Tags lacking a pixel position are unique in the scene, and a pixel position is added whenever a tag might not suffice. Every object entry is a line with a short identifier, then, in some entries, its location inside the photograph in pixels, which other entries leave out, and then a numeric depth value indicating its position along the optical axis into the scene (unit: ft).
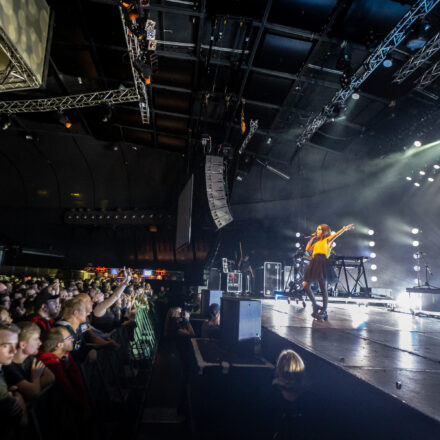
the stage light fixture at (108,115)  33.99
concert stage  4.38
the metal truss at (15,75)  17.03
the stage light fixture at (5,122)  35.50
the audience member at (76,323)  10.34
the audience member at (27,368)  6.96
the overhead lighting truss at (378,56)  17.08
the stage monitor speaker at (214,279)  37.99
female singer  16.08
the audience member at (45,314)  11.37
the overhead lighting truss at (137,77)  21.99
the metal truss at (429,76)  21.54
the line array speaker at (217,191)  30.81
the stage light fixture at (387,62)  20.26
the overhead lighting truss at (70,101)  29.73
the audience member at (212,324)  16.10
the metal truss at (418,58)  19.20
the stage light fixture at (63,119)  36.68
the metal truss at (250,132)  30.55
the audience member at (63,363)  8.48
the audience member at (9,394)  5.84
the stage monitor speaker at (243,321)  10.92
